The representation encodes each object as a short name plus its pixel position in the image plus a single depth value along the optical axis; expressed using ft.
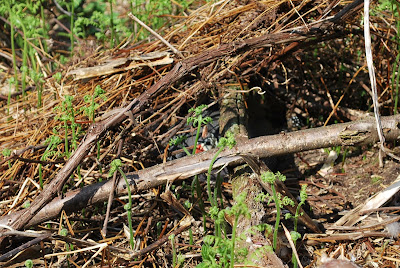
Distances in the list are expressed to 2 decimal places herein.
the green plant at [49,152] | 8.49
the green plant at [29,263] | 7.39
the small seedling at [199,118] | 8.61
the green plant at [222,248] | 5.92
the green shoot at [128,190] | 7.73
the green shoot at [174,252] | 7.77
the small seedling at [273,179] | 6.86
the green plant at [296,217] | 7.29
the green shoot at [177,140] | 9.32
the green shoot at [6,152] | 8.81
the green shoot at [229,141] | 7.12
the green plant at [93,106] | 8.84
